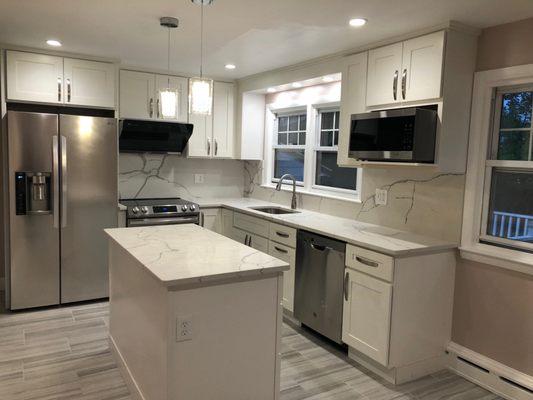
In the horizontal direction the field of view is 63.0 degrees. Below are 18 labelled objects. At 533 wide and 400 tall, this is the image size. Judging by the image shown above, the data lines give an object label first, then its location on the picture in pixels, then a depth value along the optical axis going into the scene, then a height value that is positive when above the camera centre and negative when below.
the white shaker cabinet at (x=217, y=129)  5.09 +0.34
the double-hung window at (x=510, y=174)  2.77 -0.04
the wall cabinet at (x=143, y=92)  4.62 +0.67
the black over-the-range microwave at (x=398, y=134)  2.83 +0.20
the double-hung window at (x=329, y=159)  4.28 +0.02
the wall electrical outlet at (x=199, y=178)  5.38 -0.27
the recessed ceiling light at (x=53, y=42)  3.68 +0.93
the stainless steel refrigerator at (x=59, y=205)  3.78 -0.49
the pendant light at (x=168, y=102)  2.52 +0.31
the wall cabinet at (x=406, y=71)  2.85 +0.65
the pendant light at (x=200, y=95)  2.37 +0.33
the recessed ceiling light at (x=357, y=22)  2.82 +0.92
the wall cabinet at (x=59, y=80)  3.92 +0.67
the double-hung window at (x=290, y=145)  4.85 +0.17
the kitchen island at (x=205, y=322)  1.99 -0.80
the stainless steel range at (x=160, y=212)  4.36 -0.59
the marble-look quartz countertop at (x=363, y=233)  2.86 -0.53
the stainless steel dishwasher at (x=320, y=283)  3.24 -0.96
